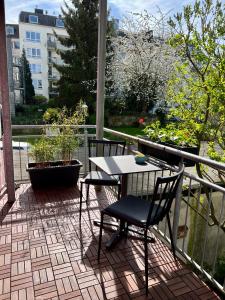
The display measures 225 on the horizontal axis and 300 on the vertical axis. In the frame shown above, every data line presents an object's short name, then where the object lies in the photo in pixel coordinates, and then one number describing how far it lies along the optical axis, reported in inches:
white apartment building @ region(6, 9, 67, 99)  950.4
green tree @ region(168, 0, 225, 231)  123.3
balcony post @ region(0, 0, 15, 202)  103.3
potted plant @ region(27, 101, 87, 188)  139.1
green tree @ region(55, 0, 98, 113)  553.9
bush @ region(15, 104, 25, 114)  747.7
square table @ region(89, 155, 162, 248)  83.6
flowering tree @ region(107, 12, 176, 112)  444.8
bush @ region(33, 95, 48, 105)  853.1
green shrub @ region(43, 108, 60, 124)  150.6
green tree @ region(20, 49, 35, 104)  852.6
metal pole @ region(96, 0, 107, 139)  117.3
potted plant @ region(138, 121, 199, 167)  100.7
